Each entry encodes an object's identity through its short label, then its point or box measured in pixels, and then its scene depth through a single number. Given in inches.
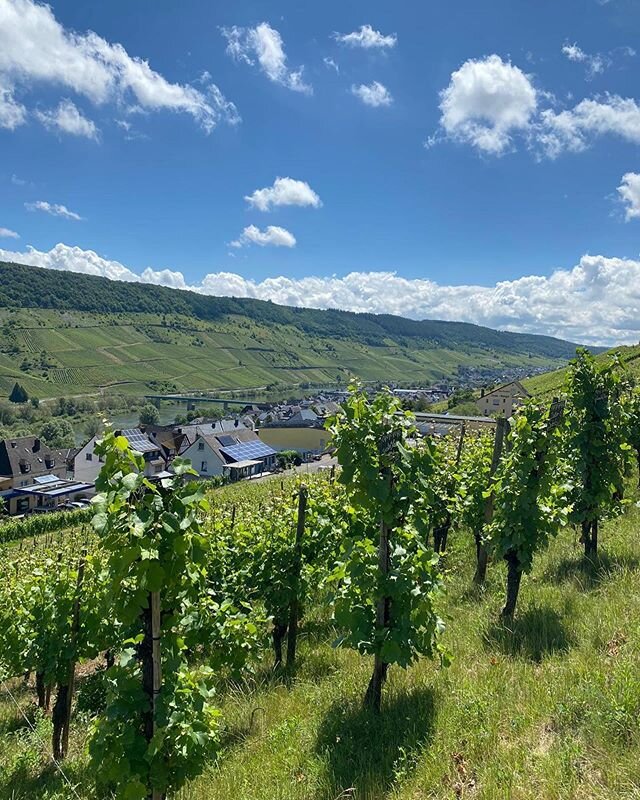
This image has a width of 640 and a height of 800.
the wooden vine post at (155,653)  155.1
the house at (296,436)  2982.3
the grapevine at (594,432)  368.8
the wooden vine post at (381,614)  222.4
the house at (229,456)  2460.6
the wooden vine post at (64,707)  288.4
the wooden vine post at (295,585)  333.1
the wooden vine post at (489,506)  391.2
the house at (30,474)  2271.2
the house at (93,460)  2637.8
